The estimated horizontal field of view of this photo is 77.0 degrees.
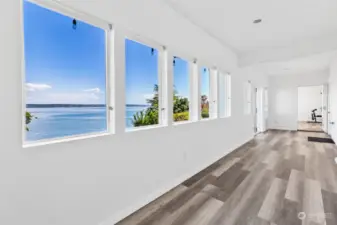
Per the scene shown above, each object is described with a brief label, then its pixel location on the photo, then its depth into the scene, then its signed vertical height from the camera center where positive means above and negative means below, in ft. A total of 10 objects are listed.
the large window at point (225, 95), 16.76 +1.22
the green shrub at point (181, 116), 10.92 -0.28
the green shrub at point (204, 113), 13.53 -0.15
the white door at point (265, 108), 31.81 +0.32
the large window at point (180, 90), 10.91 +1.15
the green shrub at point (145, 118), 8.58 -0.29
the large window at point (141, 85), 8.20 +1.12
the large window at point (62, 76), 5.28 +1.05
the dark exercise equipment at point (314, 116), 43.45 -1.34
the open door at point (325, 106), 28.56 +0.46
